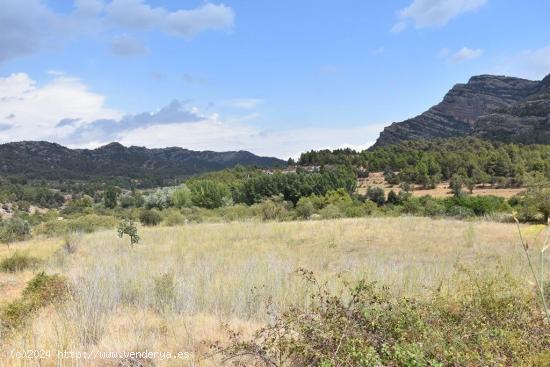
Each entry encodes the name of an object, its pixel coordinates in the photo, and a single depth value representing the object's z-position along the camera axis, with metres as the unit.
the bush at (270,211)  40.54
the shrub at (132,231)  16.72
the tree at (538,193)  30.62
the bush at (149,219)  35.16
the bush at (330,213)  39.72
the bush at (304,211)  41.12
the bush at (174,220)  32.94
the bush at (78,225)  27.62
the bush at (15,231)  24.67
